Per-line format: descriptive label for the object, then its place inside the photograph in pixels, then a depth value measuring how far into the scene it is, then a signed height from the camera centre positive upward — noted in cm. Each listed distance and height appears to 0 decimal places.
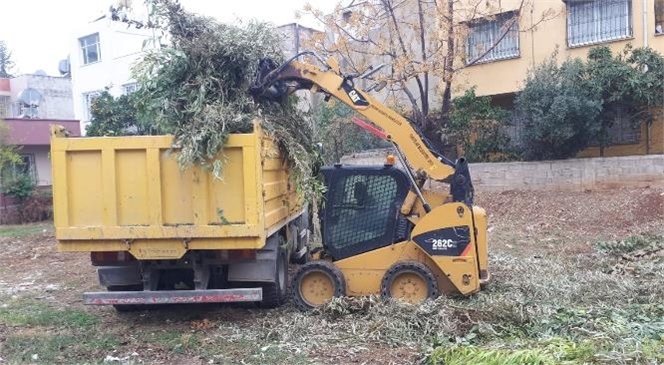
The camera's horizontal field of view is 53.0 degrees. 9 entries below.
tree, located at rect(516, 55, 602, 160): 1541 +98
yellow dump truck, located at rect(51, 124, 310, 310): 634 -34
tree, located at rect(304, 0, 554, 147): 1642 +308
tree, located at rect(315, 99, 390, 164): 1827 +69
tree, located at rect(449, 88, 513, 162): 1756 +74
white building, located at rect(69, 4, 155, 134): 2911 +491
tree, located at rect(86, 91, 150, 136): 1706 +172
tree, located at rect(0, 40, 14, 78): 6061 +1046
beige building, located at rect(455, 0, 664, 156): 1667 +297
